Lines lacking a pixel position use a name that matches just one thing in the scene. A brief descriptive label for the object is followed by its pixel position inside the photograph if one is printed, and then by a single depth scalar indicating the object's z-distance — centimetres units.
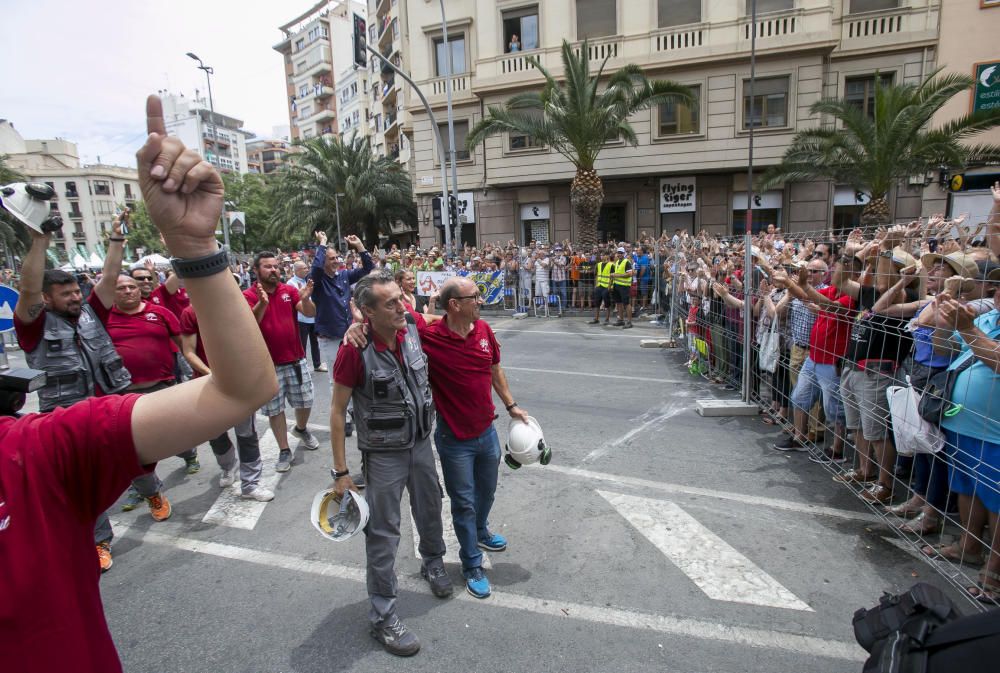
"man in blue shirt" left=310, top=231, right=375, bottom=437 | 648
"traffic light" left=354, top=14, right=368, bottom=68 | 1347
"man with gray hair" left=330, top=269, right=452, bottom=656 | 300
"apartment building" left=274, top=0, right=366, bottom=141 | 6619
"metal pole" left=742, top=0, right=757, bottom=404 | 629
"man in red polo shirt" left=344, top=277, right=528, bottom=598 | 340
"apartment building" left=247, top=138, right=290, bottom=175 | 11334
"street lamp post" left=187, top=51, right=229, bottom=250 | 2698
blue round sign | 766
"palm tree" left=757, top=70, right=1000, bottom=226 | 1623
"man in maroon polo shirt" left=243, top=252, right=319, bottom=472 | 527
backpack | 137
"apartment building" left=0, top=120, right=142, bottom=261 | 7825
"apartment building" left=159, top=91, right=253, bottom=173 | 9285
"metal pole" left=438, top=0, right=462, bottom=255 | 1922
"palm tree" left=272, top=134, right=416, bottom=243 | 3284
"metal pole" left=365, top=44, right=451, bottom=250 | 1850
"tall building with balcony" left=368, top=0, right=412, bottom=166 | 3069
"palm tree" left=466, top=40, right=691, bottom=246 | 1762
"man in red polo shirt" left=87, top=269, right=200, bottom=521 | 467
